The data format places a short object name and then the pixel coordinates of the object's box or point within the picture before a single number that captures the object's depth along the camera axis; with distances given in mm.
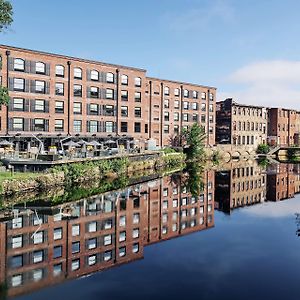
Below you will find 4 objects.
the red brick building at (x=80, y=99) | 48438
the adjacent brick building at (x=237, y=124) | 91000
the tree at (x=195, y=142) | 68750
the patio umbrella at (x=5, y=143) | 41594
